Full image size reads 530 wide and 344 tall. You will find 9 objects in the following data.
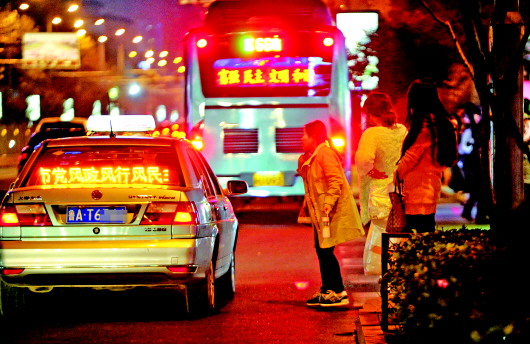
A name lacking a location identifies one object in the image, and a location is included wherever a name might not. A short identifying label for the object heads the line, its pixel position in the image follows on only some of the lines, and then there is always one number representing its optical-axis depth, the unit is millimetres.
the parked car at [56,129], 48375
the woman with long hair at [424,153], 16250
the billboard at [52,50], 113875
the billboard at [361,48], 54500
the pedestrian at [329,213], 18469
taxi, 16469
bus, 37312
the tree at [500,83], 12477
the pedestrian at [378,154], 19719
